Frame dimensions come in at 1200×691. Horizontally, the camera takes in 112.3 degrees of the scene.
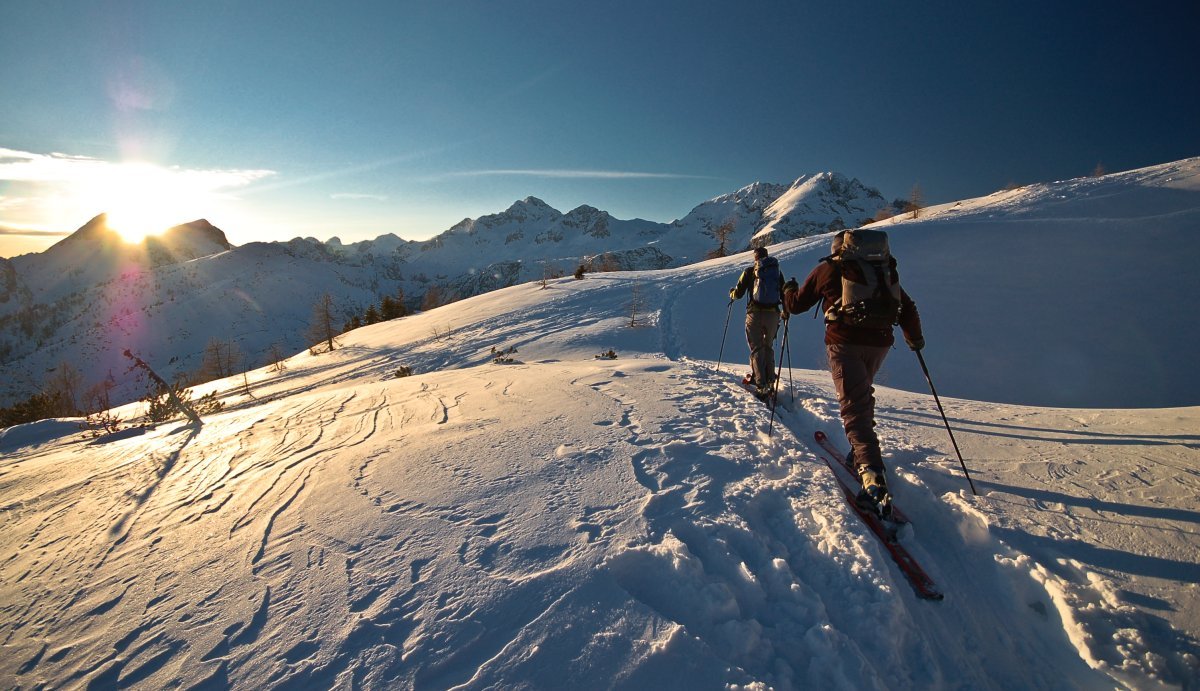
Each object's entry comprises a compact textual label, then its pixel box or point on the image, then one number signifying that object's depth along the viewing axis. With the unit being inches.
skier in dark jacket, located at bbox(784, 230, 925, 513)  147.9
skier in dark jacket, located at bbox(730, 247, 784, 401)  265.9
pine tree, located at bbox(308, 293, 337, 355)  873.5
